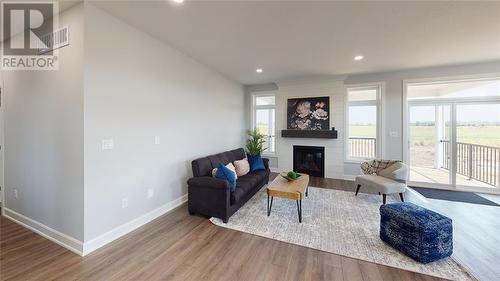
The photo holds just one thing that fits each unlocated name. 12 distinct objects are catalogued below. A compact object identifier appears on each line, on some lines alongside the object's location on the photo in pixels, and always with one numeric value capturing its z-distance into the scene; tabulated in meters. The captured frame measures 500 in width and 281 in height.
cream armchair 3.39
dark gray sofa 2.80
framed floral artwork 5.32
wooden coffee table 2.82
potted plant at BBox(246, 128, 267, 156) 5.34
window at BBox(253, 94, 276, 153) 6.15
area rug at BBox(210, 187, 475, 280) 2.01
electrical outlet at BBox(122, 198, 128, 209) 2.51
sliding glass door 4.10
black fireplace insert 5.46
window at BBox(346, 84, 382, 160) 4.98
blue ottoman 1.96
